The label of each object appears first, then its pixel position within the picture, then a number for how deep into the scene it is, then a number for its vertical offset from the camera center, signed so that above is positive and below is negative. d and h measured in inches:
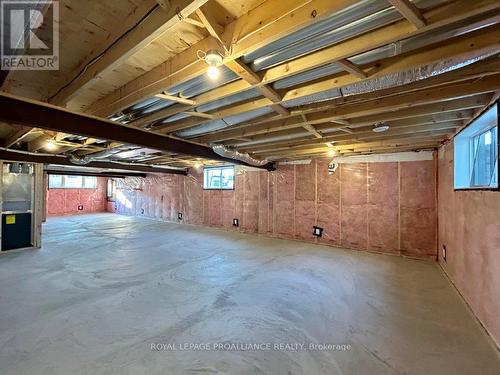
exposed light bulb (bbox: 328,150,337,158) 179.6 +28.7
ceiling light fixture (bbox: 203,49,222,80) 53.9 +29.9
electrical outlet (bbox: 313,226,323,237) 211.0 -37.5
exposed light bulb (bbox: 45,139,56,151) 144.5 +27.7
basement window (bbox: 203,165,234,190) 278.5 +12.6
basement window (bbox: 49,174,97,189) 417.4 +9.0
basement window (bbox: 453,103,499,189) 86.2 +16.3
